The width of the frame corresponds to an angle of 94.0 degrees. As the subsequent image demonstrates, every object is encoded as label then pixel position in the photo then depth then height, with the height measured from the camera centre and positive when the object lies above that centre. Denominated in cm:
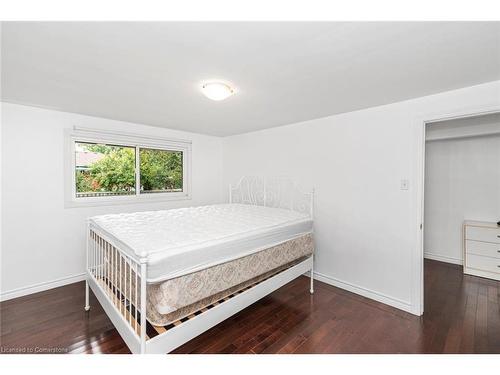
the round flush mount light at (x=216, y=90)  199 +83
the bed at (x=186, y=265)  148 -63
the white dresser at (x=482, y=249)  324 -90
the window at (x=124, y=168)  316 +27
